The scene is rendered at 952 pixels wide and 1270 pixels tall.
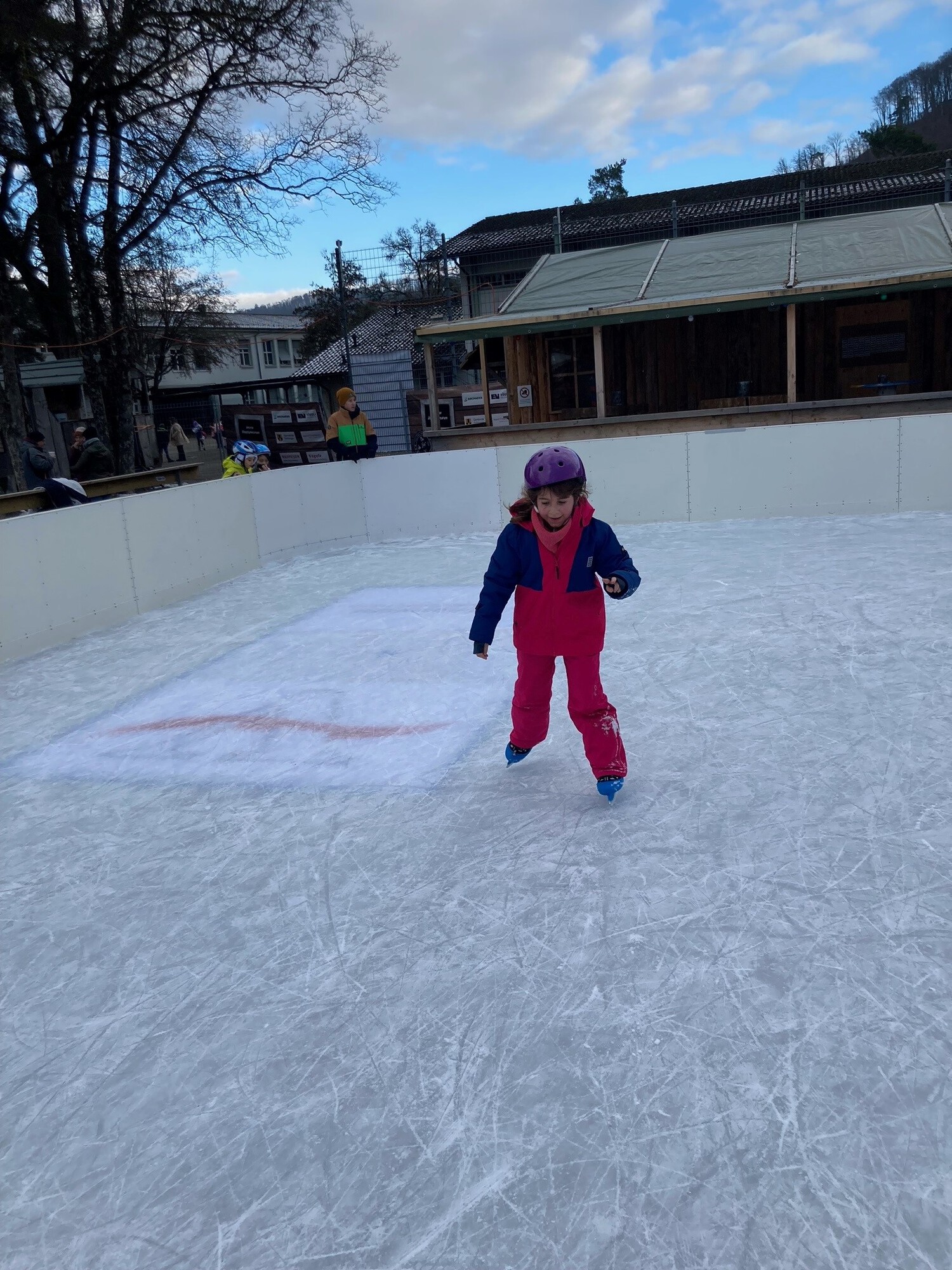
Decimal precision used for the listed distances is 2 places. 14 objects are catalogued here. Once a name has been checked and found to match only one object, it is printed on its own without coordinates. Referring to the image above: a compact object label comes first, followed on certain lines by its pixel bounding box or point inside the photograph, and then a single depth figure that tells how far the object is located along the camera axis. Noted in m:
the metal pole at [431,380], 15.17
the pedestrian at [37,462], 8.41
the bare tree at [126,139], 14.34
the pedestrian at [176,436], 26.83
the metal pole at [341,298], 13.83
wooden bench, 9.34
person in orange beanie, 9.97
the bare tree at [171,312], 17.50
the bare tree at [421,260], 15.85
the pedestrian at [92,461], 9.74
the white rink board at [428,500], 7.01
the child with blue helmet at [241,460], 9.71
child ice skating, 2.93
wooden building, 13.71
